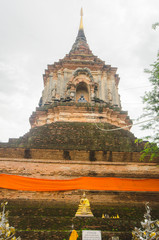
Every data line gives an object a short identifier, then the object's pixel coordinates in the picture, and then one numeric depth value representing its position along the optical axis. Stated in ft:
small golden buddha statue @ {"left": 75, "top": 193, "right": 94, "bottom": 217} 17.14
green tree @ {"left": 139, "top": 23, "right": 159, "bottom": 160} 22.19
